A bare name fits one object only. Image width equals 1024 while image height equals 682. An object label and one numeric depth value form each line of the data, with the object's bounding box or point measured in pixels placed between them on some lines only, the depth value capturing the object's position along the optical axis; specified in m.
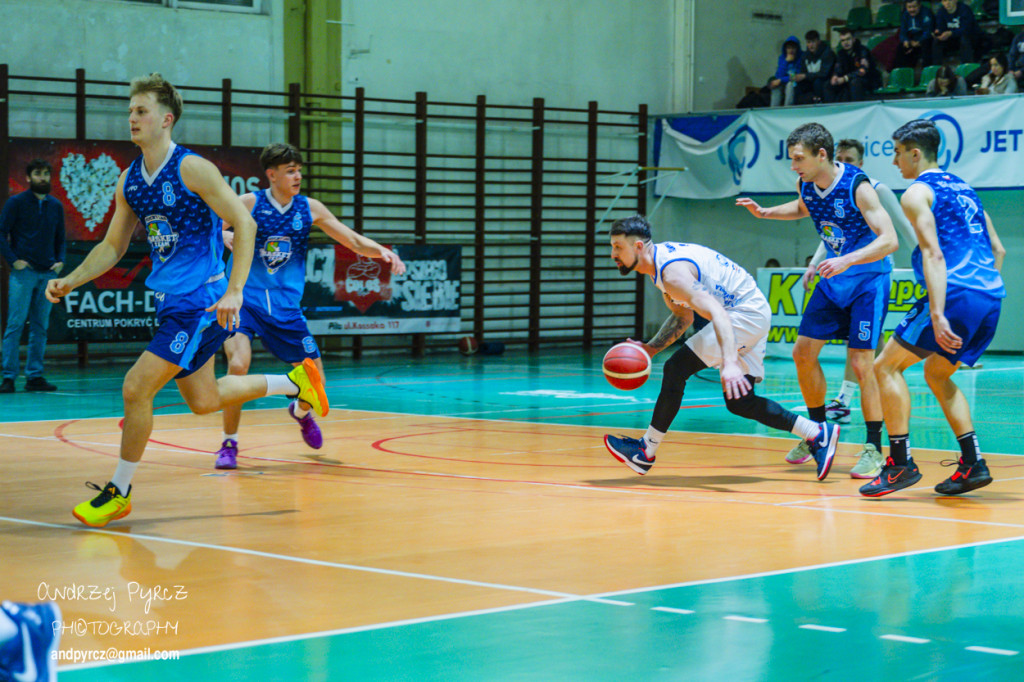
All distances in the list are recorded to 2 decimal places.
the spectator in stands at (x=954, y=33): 19.28
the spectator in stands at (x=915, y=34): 19.83
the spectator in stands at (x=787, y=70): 19.91
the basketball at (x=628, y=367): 7.25
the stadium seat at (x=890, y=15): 21.52
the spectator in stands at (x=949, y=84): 17.98
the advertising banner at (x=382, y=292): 17.16
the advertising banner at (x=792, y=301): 16.55
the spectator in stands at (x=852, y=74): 19.25
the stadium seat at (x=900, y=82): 19.53
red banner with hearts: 15.45
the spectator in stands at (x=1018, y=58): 17.52
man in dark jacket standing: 12.38
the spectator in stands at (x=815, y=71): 19.50
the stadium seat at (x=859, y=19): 21.77
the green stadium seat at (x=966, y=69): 18.55
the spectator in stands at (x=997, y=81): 17.50
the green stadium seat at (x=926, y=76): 19.19
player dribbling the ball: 6.69
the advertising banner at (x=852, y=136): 17.20
